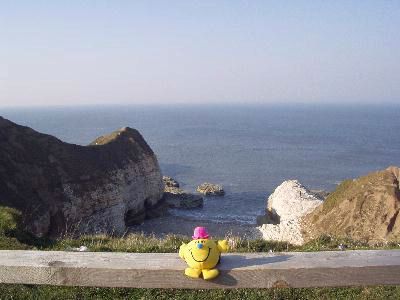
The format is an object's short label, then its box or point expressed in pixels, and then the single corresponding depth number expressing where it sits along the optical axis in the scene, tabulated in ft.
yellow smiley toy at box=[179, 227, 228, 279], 16.37
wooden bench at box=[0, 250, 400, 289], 16.43
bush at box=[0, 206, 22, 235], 36.71
